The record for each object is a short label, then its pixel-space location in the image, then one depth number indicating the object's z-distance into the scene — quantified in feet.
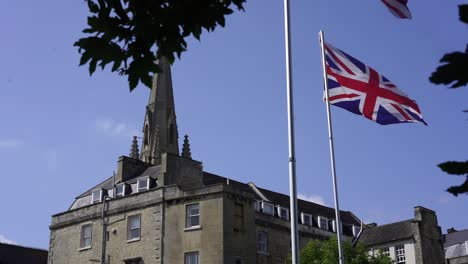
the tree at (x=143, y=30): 18.75
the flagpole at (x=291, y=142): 71.04
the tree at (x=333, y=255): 155.53
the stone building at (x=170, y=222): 169.48
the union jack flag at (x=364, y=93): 89.51
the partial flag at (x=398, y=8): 79.05
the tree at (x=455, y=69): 13.42
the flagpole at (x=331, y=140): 93.09
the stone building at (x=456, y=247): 221.25
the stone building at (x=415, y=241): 204.01
